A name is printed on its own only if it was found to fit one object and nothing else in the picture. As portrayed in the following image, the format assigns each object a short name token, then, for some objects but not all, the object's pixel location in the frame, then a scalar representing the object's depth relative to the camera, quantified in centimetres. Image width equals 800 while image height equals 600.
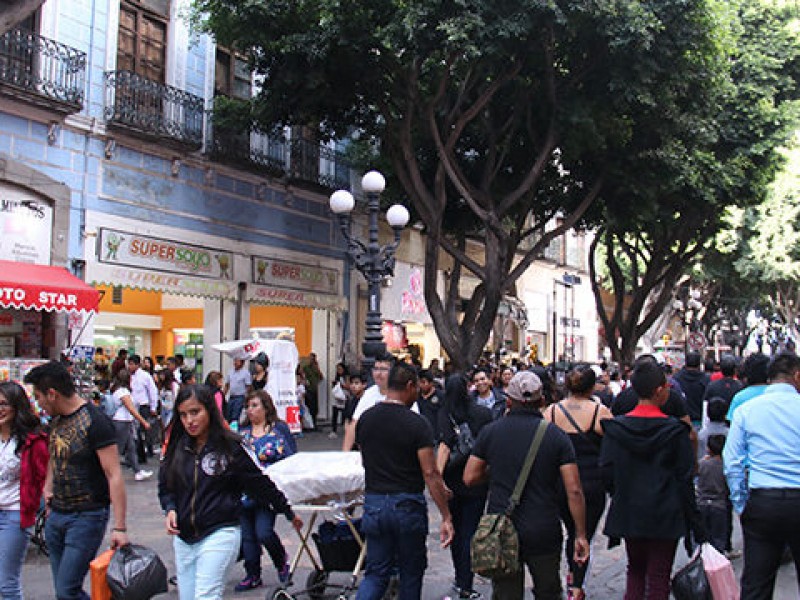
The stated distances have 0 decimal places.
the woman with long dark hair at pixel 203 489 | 436
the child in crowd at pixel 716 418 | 820
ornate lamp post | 1290
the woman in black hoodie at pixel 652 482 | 496
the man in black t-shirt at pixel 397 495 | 498
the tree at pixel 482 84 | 1412
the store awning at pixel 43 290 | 1262
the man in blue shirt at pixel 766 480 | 466
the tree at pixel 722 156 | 1753
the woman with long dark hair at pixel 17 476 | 490
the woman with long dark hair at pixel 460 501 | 636
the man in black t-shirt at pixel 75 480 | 455
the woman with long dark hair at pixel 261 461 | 660
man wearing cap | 465
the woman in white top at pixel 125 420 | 1201
